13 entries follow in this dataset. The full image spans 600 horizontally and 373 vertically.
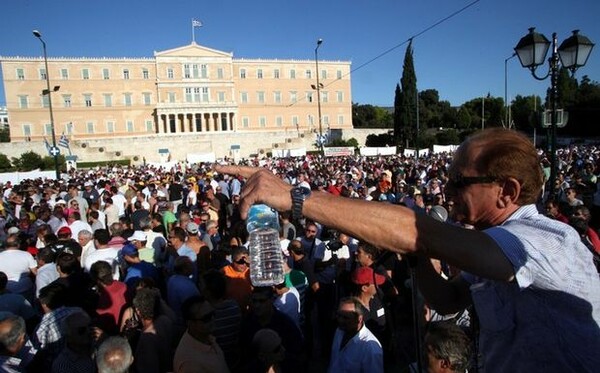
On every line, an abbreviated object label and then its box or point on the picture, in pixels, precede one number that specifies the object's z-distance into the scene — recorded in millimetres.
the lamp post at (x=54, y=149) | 20062
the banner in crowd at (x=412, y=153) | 33681
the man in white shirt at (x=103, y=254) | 5543
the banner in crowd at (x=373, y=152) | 35625
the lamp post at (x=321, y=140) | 28822
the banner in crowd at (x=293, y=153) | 37609
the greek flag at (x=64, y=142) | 25903
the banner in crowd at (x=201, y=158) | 38300
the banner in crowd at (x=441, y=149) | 34441
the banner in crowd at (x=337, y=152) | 31125
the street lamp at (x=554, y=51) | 6469
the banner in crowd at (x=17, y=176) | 22891
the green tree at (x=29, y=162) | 39688
